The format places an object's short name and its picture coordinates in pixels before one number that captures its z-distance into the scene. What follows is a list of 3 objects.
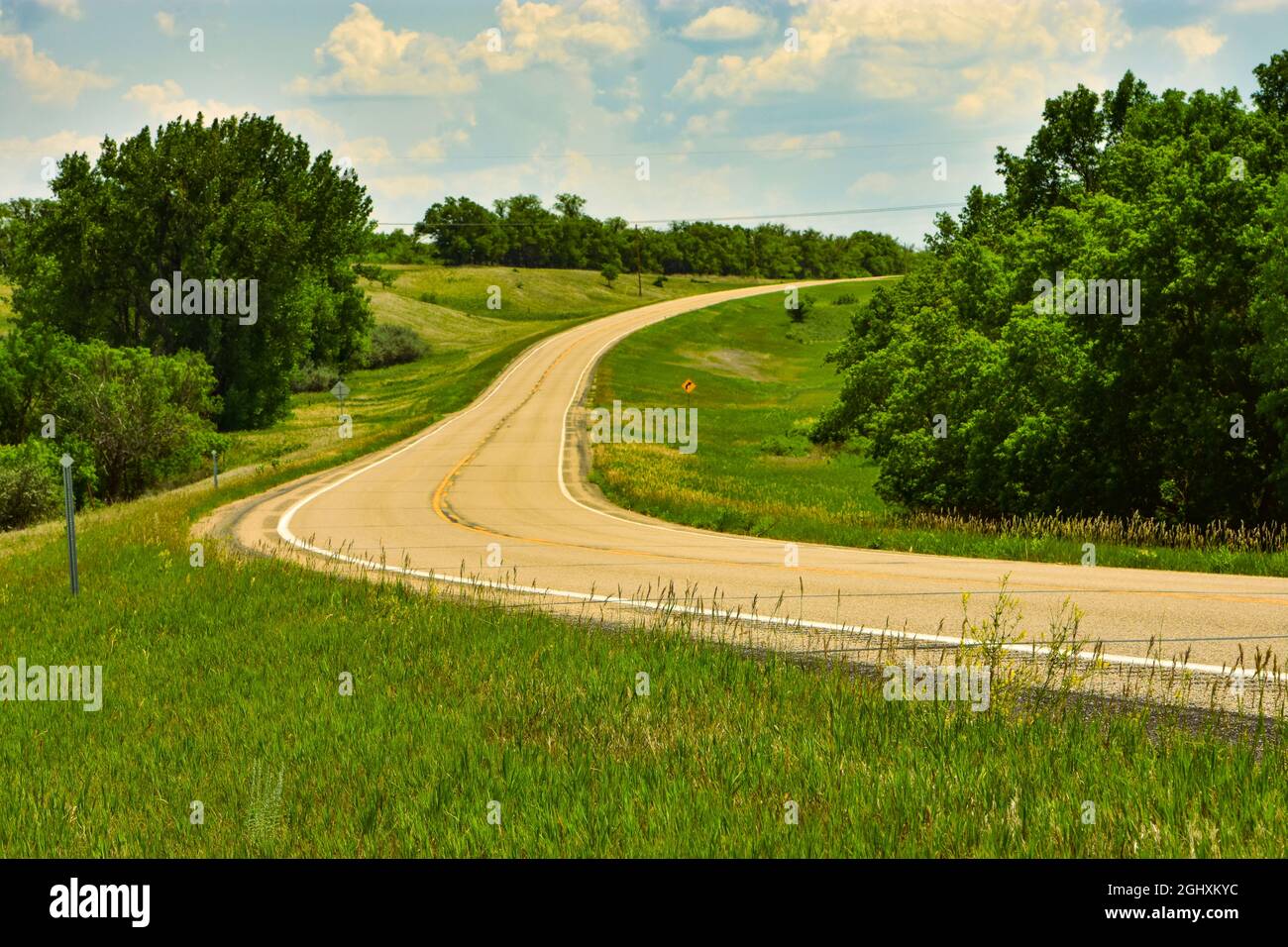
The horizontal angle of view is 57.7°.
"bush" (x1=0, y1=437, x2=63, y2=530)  37.62
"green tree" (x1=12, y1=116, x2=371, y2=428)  58.69
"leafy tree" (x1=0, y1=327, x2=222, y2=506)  42.88
